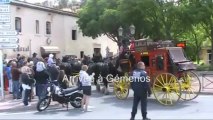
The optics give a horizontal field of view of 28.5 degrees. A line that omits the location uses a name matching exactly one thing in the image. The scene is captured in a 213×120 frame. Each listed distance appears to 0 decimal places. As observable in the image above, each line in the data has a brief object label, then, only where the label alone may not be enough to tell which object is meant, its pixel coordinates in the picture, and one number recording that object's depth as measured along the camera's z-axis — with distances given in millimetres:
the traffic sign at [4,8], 18172
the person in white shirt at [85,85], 14859
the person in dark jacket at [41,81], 16719
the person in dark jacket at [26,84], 16200
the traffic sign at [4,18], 18172
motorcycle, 15172
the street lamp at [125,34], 18620
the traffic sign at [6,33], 18297
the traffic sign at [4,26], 18234
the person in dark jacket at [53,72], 17388
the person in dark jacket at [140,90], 11953
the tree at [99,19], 40544
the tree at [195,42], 51225
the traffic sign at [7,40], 18309
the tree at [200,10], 34094
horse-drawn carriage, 15844
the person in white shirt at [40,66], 16688
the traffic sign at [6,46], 18328
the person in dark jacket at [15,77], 17922
